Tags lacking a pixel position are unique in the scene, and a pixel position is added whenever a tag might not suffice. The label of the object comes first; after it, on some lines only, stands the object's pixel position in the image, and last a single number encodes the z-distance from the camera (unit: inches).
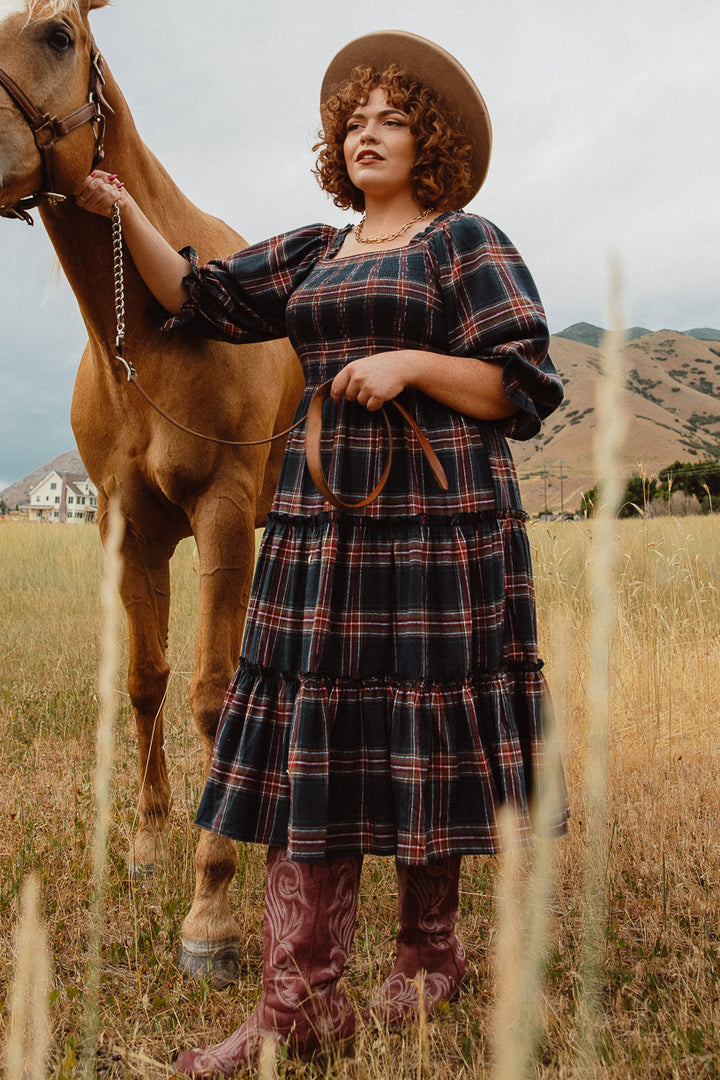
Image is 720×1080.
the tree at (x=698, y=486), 727.5
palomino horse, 81.6
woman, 69.6
